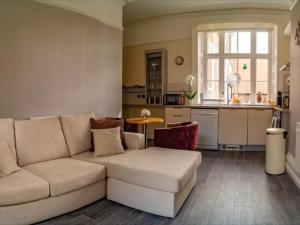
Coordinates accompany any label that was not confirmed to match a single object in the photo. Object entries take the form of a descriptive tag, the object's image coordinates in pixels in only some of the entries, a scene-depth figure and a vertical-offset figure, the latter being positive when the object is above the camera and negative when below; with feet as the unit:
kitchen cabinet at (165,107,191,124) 19.40 -1.25
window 20.34 +2.61
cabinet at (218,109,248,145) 18.35 -1.95
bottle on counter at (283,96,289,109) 16.44 -0.33
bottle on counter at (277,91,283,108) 18.86 -0.06
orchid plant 20.36 +0.67
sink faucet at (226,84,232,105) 20.67 +0.02
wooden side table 14.35 -1.25
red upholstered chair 12.80 -1.88
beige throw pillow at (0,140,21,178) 8.66 -2.08
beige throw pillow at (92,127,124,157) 11.18 -1.85
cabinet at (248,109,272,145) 18.07 -1.81
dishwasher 18.76 -2.00
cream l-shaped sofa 8.09 -2.52
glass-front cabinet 21.33 +1.74
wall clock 21.11 +2.89
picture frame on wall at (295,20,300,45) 12.64 +2.89
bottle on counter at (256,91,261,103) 20.15 +0.01
